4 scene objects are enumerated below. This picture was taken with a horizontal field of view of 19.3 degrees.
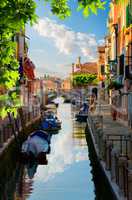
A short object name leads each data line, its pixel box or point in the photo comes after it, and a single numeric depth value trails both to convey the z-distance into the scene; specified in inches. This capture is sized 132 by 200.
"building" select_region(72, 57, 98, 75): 4923.6
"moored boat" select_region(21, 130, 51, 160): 802.9
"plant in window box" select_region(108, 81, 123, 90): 1212.0
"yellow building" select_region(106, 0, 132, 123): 1034.6
